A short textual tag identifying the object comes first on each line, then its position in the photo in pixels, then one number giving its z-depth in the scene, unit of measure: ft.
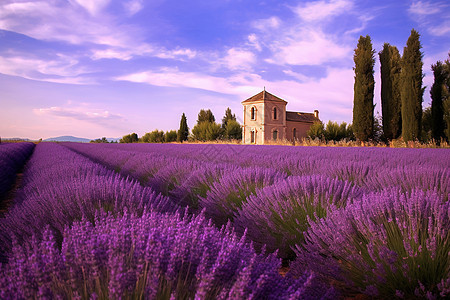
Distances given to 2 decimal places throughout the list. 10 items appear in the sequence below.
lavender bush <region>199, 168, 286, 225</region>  9.11
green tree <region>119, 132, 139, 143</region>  166.29
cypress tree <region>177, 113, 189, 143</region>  129.08
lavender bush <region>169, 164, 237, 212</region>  10.82
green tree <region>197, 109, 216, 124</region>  142.92
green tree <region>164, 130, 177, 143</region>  137.53
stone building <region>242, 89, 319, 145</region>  110.93
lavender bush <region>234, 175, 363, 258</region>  7.11
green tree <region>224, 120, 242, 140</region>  117.91
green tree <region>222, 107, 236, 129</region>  148.66
